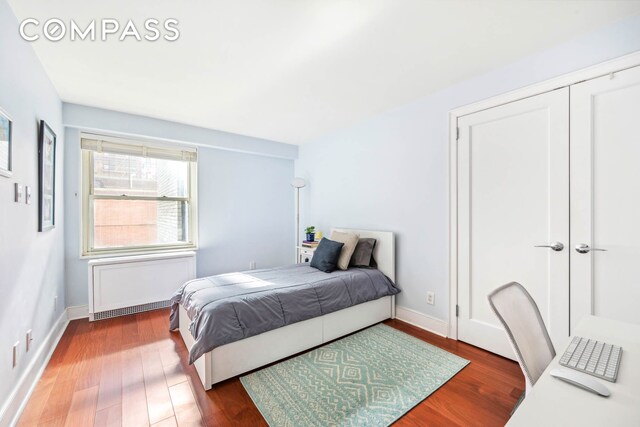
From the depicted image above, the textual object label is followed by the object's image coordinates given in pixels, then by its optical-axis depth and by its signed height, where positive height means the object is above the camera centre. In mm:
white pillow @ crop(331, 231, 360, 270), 3006 -394
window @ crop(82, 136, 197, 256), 3186 +185
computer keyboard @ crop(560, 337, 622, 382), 878 -508
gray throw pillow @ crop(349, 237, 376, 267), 3076 -472
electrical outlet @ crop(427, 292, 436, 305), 2670 -845
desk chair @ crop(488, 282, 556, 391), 968 -463
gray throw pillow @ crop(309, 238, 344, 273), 2949 -489
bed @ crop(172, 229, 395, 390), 1864 -978
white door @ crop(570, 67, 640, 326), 1661 +113
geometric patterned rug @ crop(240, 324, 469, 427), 1604 -1187
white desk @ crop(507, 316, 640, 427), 674 -515
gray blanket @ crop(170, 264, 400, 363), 1880 -716
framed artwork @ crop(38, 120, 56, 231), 2092 +284
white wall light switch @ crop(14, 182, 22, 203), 1643 +111
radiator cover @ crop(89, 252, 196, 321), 2971 -822
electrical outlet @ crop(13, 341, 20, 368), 1600 -846
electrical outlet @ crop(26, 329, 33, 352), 1829 -867
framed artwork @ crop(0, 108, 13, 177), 1433 +370
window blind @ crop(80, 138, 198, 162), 3130 +772
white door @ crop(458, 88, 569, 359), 1946 +25
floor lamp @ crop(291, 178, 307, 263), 4611 -51
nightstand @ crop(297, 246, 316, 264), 3751 -588
